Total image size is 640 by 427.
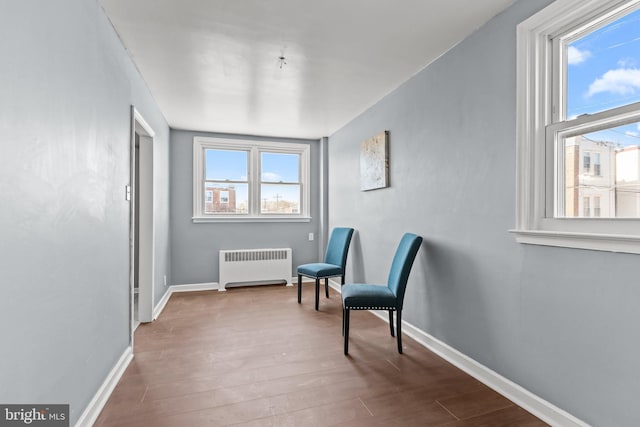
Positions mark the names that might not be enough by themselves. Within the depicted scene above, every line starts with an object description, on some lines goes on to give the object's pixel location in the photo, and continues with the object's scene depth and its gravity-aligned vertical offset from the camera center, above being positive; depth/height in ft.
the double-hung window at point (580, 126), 4.98 +1.55
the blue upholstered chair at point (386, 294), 8.50 -2.18
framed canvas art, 11.15 +1.92
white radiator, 15.88 -2.71
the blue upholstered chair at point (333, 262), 12.43 -2.07
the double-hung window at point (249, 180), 16.33 +1.75
